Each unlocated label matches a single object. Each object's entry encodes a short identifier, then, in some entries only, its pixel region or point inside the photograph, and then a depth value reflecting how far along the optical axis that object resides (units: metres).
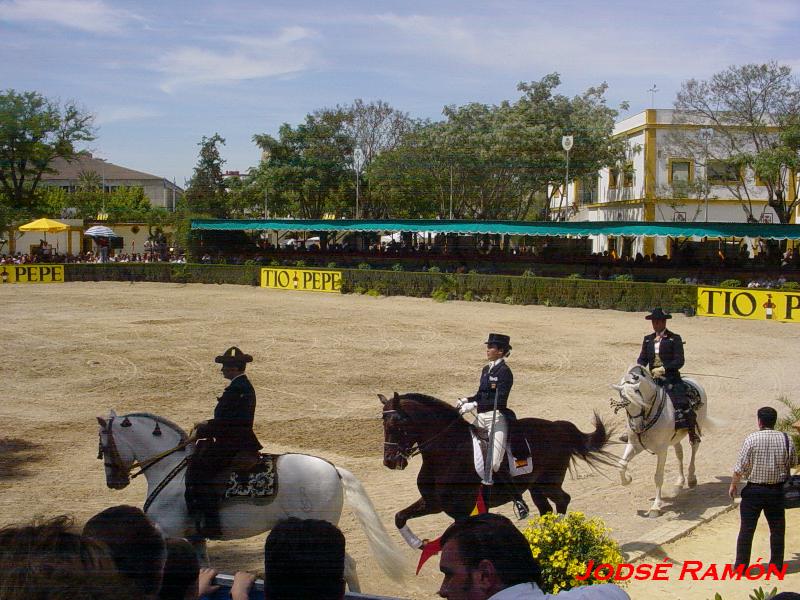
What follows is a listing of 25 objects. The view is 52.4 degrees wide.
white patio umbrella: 48.22
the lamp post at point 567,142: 39.42
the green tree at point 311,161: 51.41
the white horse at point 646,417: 9.00
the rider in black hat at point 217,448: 6.21
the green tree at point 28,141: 53.97
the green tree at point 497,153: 44.25
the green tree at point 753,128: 37.78
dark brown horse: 7.07
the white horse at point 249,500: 6.28
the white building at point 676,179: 43.16
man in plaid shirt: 6.88
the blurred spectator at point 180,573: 2.83
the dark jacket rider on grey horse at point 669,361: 9.55
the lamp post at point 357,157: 51.94
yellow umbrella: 45.82
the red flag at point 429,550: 6.26
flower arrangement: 5.02
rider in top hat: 7.38
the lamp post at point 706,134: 42.36
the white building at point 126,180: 82.06
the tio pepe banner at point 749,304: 25.67
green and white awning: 31.45
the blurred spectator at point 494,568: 2.68
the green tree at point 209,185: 56.03
